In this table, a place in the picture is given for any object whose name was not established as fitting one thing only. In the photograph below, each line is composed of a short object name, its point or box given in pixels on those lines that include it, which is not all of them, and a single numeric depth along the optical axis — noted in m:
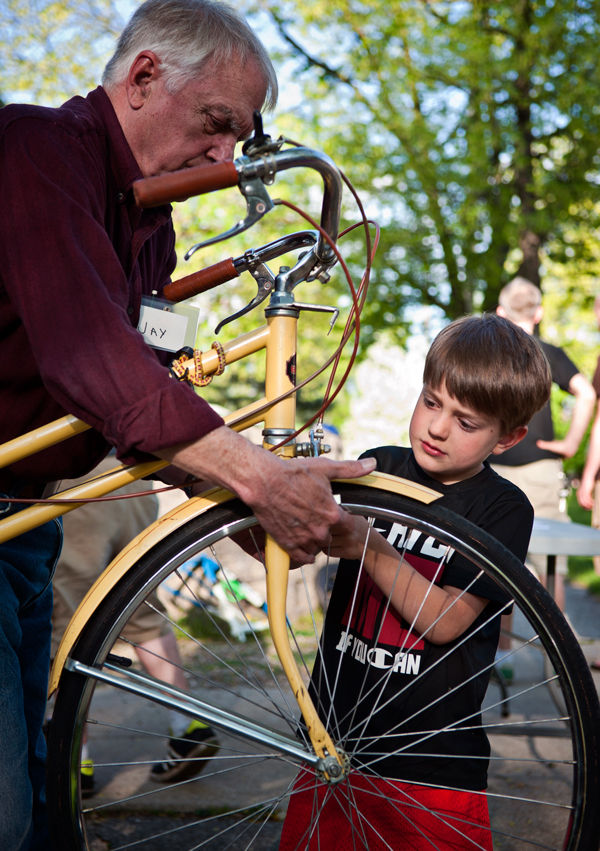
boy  1.48
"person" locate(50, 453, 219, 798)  2.65
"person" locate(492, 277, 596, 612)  4.14
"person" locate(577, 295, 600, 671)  4.18
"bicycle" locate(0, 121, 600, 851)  1.31
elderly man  1.16
